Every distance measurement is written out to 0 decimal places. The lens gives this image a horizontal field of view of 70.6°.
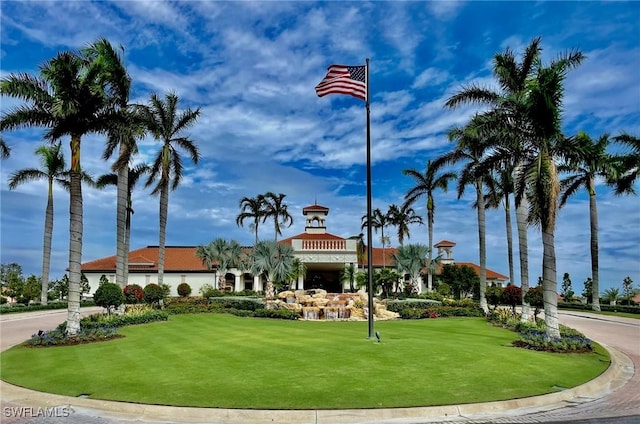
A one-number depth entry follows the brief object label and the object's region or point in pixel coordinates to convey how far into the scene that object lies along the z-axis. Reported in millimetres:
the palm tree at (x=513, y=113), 19031
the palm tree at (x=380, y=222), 57562
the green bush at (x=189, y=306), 32031
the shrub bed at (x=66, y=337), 16759
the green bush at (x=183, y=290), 41669
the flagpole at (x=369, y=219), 15984
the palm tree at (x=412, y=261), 49875
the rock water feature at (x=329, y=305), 31203
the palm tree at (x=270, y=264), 41031
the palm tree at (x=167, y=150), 33719
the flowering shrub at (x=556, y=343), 15172
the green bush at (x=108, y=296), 23109
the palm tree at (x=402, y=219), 54750
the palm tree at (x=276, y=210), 56281
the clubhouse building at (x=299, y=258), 47062
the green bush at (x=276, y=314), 30562
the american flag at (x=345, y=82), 17438
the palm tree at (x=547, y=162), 16766
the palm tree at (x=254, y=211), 56531
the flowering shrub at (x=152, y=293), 30656
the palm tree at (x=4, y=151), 32656
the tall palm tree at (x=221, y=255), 50531
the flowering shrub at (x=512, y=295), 27516
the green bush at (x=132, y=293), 27516
